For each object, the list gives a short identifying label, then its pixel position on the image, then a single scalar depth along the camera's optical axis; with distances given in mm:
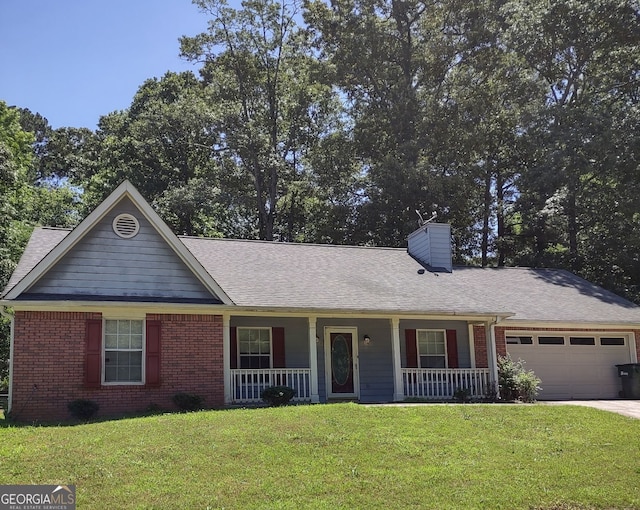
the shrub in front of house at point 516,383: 17750
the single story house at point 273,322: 14492
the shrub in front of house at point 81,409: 13875
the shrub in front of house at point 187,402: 14633
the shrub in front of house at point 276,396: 15477
